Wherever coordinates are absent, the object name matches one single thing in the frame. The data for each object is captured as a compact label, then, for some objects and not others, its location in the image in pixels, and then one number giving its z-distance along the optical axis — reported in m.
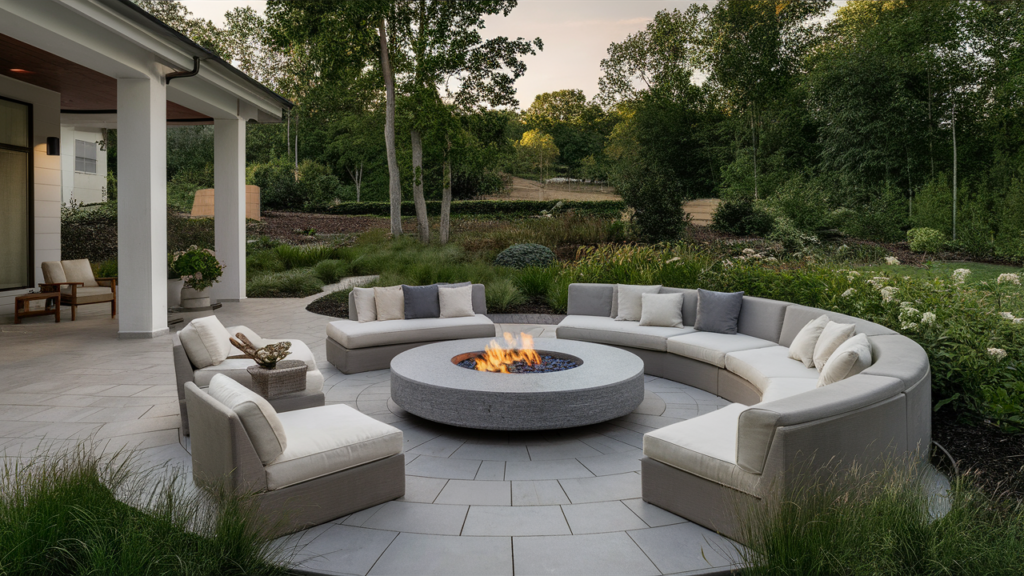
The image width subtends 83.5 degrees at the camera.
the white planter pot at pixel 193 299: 9.67
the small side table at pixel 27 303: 8.56
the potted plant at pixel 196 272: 9.37
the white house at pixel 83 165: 18.19
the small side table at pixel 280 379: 4.02
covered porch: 6.58
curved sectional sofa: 2.63
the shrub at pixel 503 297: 9.42
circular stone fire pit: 4.03
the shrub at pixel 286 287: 11.75
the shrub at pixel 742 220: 19.08
